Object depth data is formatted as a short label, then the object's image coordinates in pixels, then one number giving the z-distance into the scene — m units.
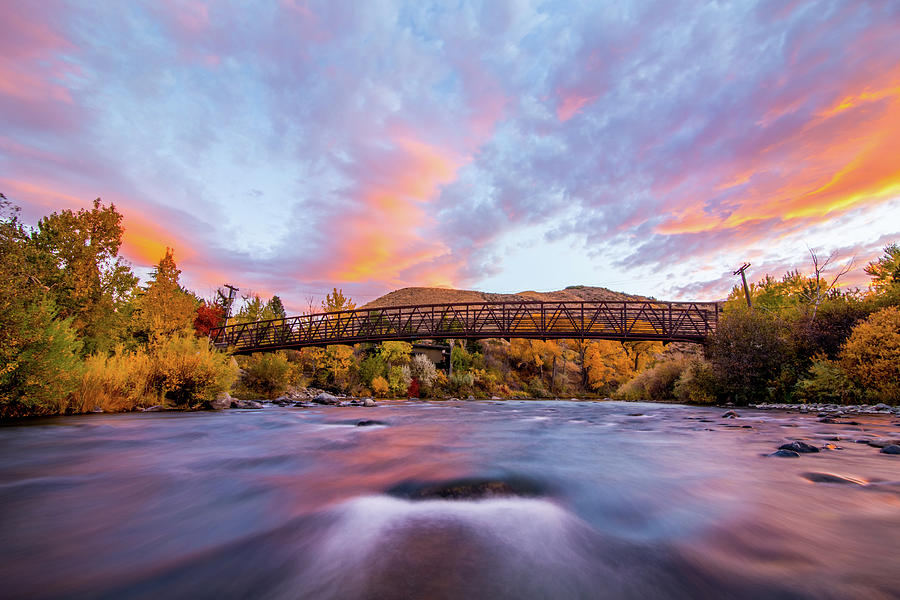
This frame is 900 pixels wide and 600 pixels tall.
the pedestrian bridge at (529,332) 23.69
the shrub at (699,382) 19.23
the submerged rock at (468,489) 3.29
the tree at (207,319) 38.72
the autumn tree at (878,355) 11.79
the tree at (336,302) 33.84
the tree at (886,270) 17.02
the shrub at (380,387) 29.50
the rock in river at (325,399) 19.06
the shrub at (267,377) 21.94
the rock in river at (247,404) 15.08
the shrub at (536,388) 41.99
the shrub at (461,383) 35.97
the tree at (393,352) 33.12
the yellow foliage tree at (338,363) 29.70
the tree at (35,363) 7.02
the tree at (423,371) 33.28
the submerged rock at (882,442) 5.30
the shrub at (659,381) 23.91
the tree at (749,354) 17.03
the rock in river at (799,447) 5.09
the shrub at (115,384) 10.03
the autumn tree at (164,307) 20.05
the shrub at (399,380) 30.70
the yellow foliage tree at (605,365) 44.28
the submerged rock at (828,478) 3.49
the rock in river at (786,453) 4.78
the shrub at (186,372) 12.57
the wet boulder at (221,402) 13.80
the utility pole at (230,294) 37.84
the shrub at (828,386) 13.24
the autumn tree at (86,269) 18.02
